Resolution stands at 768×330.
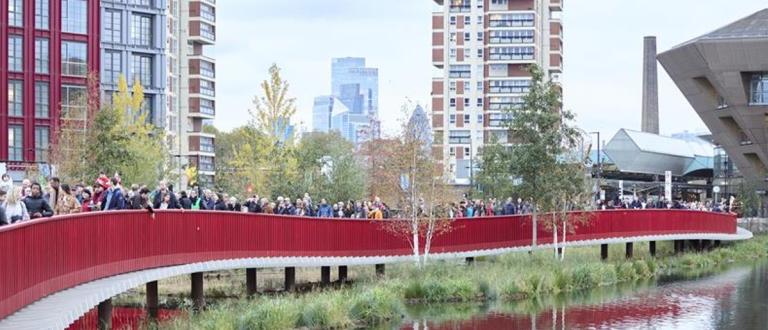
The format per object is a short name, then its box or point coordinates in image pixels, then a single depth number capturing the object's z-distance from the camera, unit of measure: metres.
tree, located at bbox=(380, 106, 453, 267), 40.94
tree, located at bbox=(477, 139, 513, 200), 49.88
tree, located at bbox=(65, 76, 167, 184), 53.00
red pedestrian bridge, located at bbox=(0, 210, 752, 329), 18.69
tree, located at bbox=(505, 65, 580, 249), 48.62
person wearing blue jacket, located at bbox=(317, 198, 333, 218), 40.19
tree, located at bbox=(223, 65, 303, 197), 63.75
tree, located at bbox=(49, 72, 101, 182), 52.81
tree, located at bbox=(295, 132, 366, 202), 67.00
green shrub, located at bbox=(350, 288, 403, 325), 31.78
